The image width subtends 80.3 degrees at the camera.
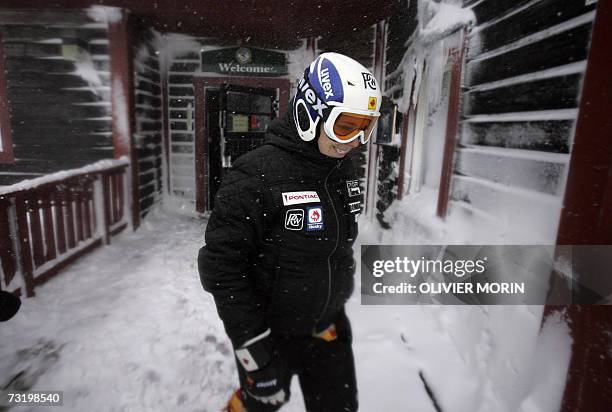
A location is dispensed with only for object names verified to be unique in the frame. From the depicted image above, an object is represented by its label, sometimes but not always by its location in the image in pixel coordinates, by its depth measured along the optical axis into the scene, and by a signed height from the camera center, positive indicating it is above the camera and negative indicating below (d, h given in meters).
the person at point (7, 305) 1.83 -0.89
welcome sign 6.95 +1.45
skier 1.39 -0.40
